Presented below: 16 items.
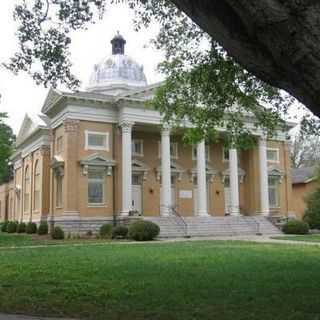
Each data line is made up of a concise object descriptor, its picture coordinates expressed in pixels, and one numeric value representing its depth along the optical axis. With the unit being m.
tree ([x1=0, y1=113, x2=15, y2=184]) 40.75
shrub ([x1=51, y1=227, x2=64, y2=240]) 33.12
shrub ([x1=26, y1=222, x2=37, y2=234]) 41.67
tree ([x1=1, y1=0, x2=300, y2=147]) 12.58
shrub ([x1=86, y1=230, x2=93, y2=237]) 35.38
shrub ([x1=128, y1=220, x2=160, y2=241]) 30.83
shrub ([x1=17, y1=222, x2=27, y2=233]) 44.48
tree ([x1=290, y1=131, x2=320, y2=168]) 66.69
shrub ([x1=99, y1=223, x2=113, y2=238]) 34.27
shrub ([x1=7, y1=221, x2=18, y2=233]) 46.64
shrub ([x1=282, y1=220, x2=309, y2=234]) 37.75
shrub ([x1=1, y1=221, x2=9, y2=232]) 50.05
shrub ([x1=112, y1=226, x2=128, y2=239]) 32.91
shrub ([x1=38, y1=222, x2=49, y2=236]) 38.28
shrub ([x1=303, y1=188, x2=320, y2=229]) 43.28
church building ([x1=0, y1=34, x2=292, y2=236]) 37.31
